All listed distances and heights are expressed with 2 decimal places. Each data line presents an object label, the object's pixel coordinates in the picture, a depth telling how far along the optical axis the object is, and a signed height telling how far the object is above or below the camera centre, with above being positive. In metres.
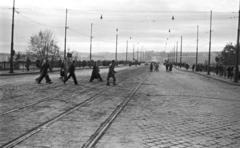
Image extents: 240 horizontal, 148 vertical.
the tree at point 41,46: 78.94 +4.53
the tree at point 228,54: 92.95 +3.73
